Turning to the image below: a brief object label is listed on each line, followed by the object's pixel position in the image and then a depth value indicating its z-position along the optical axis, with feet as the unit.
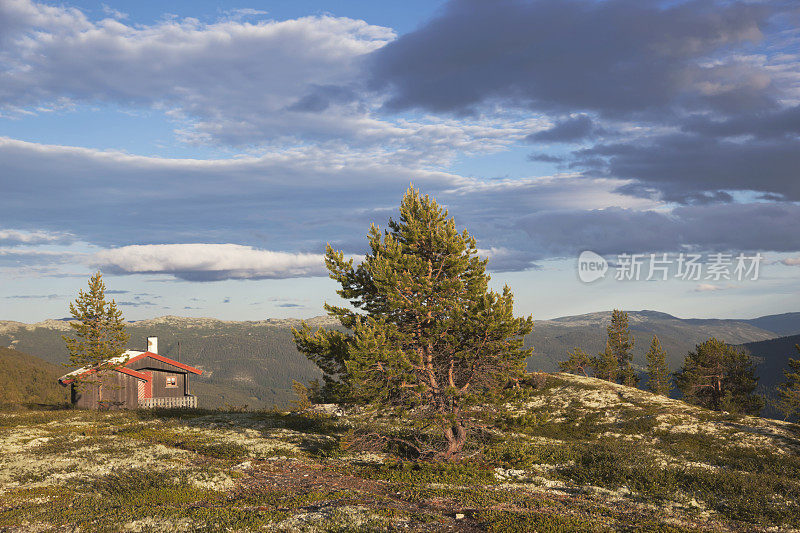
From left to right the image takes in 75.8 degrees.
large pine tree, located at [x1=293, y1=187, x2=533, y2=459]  88.02
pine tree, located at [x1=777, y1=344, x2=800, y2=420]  214.69
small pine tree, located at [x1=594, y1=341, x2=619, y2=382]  272.31
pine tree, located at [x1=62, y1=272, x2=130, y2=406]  182.39
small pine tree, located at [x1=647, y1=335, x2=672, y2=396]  302.66
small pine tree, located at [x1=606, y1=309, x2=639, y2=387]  291.38
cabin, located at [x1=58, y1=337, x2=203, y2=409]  187.62
